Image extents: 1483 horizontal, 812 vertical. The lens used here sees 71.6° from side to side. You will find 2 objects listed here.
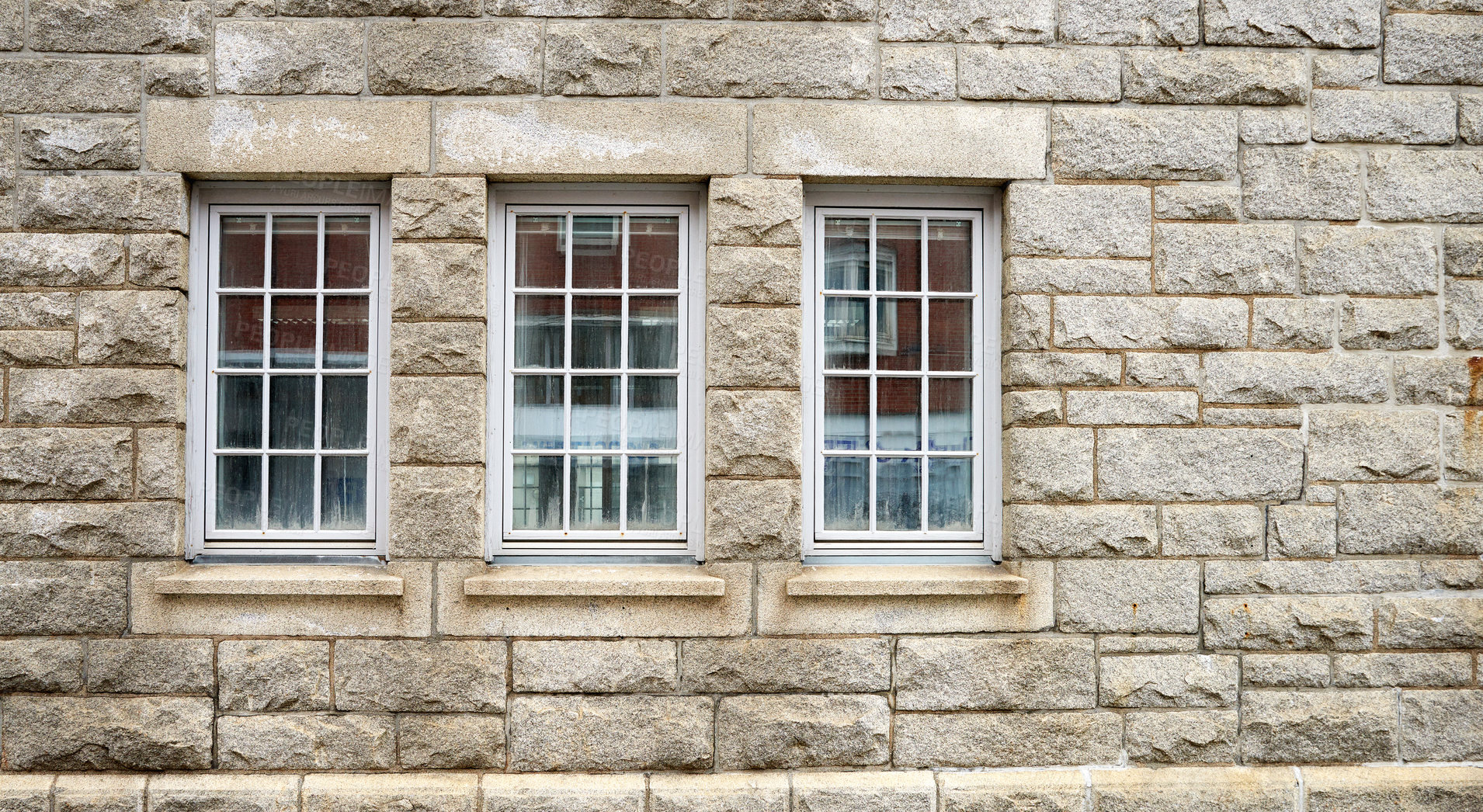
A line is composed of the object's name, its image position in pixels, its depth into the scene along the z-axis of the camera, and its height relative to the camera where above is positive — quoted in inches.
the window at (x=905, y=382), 192.7 +9.0
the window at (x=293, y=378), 188.9 +8.8
